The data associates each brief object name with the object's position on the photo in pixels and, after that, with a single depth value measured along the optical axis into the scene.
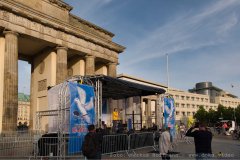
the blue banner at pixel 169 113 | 22.69
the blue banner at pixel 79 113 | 15.24
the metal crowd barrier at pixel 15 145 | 17.56
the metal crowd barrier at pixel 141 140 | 17.42
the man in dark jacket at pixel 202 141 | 8.93
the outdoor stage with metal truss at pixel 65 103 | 14.64
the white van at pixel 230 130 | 41.02
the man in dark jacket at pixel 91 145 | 8.67
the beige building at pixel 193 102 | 117.94
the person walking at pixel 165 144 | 11.47
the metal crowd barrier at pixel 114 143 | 15.66
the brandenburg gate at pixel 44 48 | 27.03
